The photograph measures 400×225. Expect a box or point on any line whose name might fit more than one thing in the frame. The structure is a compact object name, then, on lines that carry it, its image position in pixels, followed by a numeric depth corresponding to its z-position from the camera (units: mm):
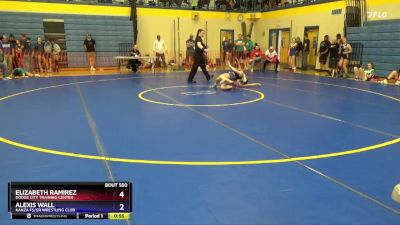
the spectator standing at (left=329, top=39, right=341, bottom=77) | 16406
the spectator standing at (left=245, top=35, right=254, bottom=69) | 20594
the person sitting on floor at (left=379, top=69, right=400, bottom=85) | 13162
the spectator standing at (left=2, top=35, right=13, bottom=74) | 15383
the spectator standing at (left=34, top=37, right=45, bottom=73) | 16891
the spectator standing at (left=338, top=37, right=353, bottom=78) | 15266
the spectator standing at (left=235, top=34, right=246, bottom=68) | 20541
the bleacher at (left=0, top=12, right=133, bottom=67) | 17984
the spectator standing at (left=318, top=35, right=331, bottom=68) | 17656
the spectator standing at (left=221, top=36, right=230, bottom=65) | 21267
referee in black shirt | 12664
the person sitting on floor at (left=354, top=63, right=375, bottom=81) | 14027
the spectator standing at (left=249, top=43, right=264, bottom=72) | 18748
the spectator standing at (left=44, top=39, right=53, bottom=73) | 17375
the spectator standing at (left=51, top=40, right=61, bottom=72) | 17797
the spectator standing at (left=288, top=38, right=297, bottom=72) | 18812
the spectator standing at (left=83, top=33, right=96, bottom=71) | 18516
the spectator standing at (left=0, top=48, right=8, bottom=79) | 14453
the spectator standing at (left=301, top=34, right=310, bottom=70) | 19534
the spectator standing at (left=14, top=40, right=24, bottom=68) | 15830
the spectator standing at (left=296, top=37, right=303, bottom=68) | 19219
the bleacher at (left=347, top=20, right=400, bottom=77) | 14633
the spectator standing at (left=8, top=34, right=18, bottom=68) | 15786
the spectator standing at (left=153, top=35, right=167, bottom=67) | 19359
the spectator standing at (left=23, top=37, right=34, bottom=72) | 16250
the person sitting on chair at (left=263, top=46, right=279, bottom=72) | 18125
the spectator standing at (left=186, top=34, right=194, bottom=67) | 20391
